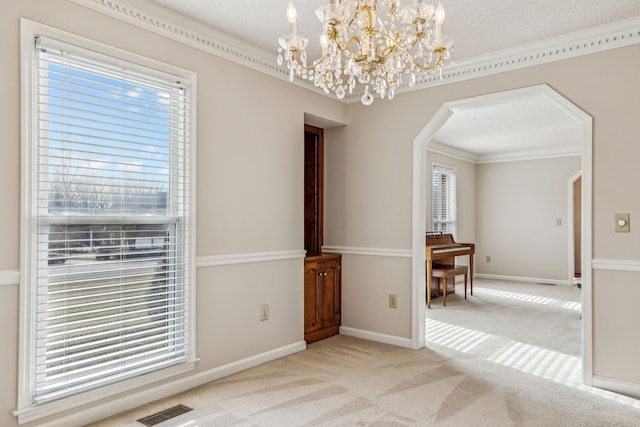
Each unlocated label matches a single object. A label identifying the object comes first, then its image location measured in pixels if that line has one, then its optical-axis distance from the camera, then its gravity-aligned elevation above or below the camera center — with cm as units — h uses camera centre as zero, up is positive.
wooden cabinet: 407 -80
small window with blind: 755 +32
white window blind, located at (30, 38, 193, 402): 230 -4
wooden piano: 589 -49
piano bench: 607 -81
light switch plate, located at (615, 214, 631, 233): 296 -4
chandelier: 181 +80
